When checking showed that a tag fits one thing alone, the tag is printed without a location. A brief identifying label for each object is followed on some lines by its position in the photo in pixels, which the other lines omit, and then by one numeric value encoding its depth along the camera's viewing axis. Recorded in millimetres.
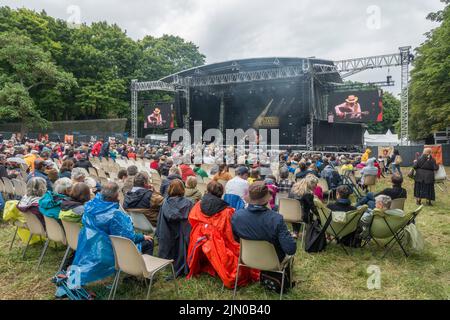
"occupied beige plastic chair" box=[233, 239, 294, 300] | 2975
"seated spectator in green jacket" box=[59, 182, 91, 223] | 3305
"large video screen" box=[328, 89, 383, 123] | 16969
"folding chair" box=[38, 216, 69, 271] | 3670
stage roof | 18866
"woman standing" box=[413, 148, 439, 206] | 7531
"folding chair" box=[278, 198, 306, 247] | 4801
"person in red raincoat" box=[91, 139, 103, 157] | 14235
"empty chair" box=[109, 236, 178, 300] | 2711
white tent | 30994
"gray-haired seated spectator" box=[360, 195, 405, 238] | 4039
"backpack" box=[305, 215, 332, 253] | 4480
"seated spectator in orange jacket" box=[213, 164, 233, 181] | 5960
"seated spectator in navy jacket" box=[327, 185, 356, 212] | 4332
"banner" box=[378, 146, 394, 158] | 14915
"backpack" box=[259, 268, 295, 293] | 3229
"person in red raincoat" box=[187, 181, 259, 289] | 3377
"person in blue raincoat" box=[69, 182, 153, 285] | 2949
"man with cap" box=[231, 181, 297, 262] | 2953
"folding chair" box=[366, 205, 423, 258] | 4027
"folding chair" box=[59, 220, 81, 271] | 3332
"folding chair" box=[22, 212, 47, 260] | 3938
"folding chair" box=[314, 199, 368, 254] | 4086
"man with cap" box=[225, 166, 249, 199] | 4867
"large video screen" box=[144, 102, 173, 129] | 24516
